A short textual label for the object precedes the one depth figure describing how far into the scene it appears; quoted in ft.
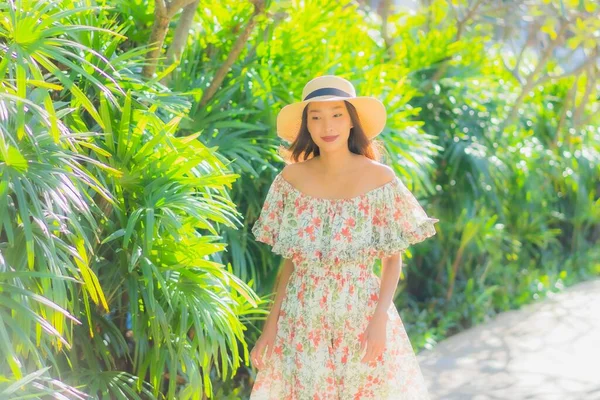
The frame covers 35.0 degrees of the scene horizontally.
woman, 10.34
